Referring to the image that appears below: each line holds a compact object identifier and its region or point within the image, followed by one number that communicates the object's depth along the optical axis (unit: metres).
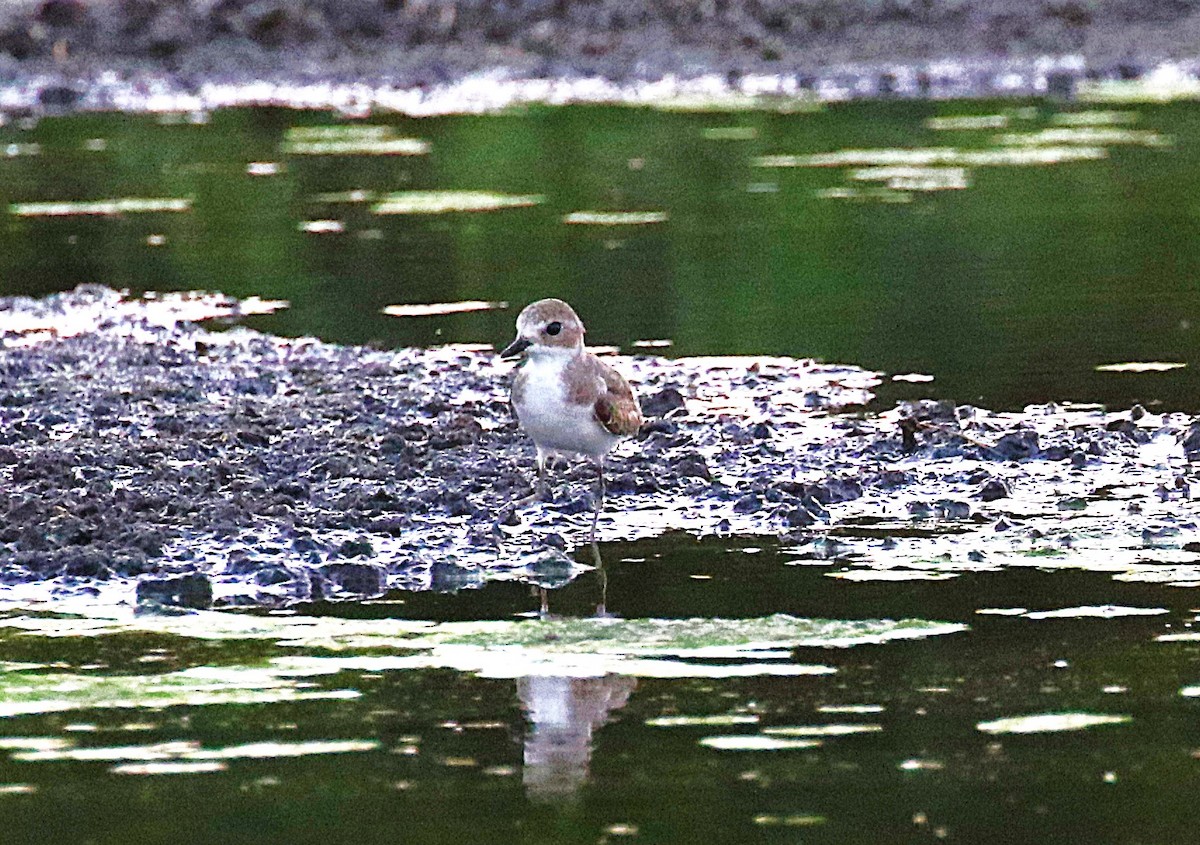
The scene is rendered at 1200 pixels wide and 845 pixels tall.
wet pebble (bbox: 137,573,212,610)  17.50
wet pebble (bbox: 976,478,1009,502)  20.20
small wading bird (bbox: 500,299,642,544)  19.95
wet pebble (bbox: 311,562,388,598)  17.92
